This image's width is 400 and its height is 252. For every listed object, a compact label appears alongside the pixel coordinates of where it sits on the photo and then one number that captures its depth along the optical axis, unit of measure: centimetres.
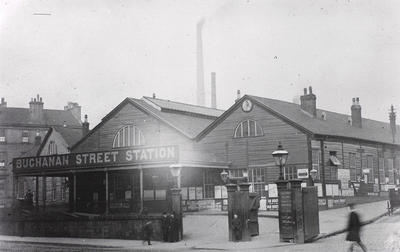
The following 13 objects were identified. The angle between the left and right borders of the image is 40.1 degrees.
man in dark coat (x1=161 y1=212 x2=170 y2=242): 2250
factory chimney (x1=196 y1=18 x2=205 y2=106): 4765
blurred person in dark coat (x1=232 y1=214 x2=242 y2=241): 2048
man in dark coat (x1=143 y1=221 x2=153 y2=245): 2194
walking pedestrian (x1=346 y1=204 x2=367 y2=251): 1445
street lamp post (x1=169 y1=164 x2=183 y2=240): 2251
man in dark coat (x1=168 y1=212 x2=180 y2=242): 2238
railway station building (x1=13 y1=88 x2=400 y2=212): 3312
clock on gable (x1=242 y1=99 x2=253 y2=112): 3584
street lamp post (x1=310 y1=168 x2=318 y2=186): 3042
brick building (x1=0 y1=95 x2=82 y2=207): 6262
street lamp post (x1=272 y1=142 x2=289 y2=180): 1986
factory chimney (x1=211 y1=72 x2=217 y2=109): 6602
